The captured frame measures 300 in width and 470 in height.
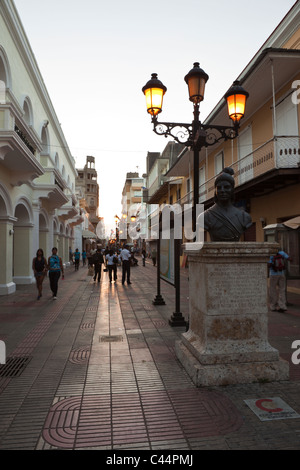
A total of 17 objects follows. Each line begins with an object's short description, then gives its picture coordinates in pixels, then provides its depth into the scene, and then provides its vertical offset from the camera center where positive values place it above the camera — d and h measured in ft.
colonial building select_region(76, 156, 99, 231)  229.66 +43.86
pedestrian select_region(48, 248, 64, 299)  34.32 -2.57
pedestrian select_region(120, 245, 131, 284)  47.68 -2.56
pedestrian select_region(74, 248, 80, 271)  77.00 -2.46
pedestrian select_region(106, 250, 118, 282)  51.85 -2.63
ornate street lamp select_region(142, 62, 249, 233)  19.11 +8.83
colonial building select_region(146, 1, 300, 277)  34.55 +14.22
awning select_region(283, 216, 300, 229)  30.47 +2.00
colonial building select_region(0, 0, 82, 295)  34.01 +9.86
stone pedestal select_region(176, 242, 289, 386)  12.67 -3.02
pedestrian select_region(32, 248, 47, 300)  34.01 -2.33
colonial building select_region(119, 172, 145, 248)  220.88 +29.47
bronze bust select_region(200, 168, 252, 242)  14.28 +1.22
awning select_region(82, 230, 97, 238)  142.96 +5.20
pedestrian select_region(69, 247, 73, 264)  101.20 -3.22
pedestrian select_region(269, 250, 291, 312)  27.40 -3.37
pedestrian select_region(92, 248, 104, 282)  52.12 -2.52
